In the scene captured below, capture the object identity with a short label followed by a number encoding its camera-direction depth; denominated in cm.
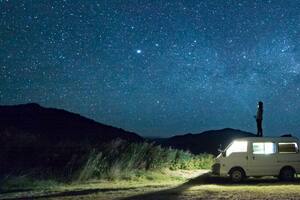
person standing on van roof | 1493
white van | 1224
